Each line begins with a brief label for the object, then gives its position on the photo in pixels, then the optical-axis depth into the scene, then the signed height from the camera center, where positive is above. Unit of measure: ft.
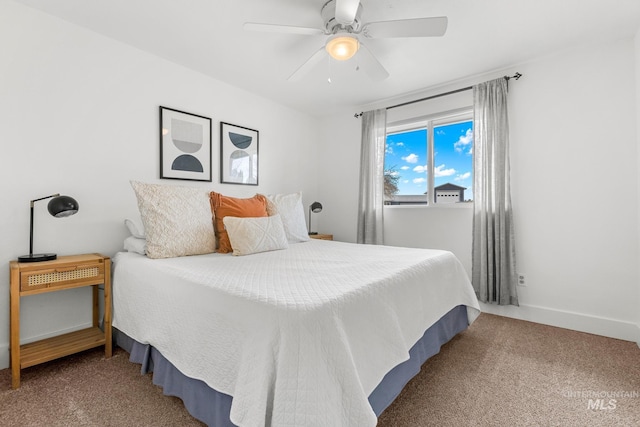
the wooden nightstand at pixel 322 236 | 11.80 -0.77
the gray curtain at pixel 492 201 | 8.90 +0.55
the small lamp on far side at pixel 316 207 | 11.97 +0.44
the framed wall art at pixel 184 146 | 8.71 +2.26
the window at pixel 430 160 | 10.41 +2.22
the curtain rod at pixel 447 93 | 8.99 +4.45
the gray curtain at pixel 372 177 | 11.76 +1.66
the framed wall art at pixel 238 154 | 10.27 +2.33
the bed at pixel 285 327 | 3.10 -1.54
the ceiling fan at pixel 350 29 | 5.44 +3.80
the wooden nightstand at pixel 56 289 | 5.41 -1.44
